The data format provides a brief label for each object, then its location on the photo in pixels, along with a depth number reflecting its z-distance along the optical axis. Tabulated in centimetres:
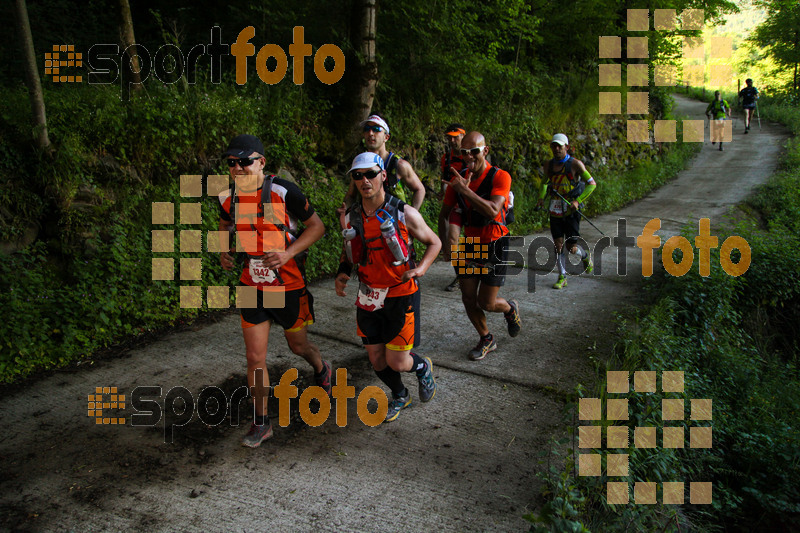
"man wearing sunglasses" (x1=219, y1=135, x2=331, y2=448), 354
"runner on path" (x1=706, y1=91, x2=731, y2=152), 1839
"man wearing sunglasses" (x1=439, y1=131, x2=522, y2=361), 458
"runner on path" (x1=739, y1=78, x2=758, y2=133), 2022
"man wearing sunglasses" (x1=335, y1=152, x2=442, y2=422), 345
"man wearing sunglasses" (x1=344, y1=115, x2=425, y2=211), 482
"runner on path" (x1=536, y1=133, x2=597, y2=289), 680
